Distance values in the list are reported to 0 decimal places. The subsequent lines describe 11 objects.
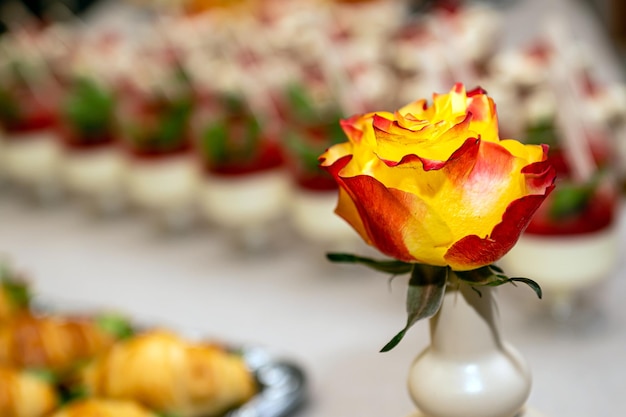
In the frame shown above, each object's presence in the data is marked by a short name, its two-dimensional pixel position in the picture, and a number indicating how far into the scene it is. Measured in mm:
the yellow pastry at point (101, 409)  512
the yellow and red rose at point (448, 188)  378
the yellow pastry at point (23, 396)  540
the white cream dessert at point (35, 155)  1958
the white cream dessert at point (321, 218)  748
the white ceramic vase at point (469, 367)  405
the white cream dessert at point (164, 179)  890
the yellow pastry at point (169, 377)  539
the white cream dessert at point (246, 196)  809
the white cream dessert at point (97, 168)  974
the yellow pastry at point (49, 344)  581
